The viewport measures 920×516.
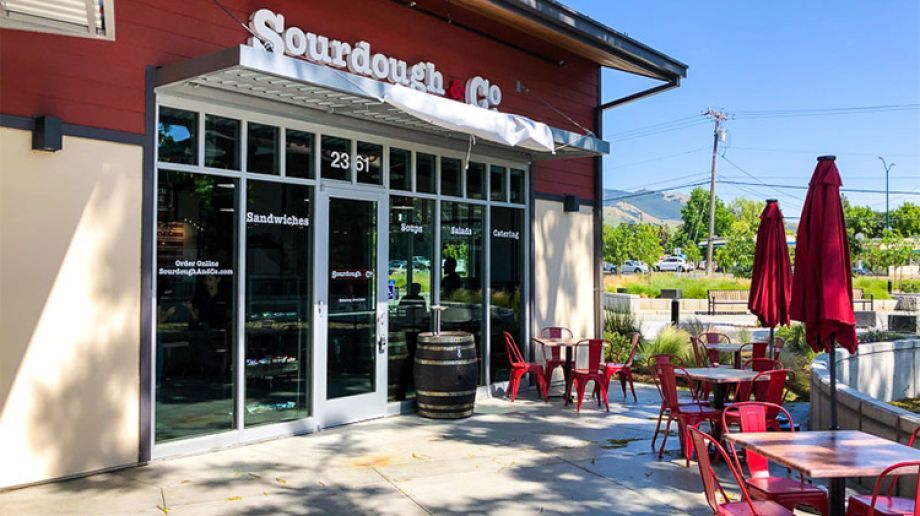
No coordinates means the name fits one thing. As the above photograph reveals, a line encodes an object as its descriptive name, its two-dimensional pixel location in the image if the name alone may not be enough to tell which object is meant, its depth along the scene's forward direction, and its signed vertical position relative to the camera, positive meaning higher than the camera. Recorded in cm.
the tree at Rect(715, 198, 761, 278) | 4222 +167
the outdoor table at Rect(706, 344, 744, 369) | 906 -84
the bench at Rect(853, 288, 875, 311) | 2369 -66
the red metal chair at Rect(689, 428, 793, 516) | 373 -111
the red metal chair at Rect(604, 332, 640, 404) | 878 -106
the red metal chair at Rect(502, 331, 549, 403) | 917 -113
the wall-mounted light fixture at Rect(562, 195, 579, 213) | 1065 +108
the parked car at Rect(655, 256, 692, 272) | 6988 +145
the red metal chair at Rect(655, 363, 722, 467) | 629 -113
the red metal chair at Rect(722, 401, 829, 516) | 417 -118
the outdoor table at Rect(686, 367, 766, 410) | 629 -83
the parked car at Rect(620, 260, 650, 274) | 6619 +112
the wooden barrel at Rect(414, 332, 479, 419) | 780 -100
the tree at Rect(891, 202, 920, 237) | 6252 +517
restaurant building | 542 +62
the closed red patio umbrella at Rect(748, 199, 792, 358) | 755 +4
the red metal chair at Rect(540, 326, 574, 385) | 948 -97
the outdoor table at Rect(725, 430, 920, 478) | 352 -88
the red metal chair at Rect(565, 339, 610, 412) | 852 -108
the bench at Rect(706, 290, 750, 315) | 2604 -60
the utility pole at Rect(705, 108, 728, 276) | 4403 +800
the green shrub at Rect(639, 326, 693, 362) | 1127 -101
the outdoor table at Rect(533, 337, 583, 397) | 897 -78
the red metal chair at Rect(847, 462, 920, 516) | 363 -117
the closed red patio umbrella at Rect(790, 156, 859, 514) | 484 +5
